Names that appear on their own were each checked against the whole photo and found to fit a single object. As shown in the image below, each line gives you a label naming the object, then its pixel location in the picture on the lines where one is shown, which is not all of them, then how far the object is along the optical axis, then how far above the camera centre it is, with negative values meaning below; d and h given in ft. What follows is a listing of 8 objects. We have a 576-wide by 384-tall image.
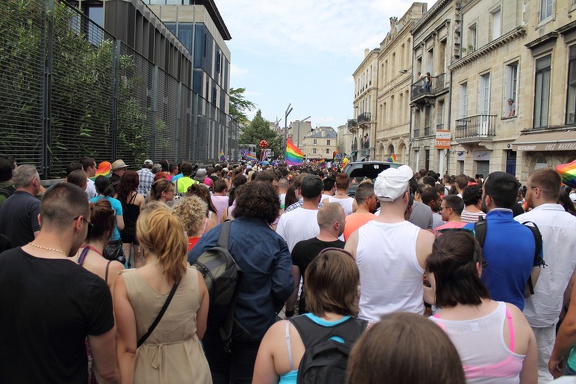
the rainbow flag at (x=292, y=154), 79.27 +2.21
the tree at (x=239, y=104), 229.86 +29.97
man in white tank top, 10.57 -2.04
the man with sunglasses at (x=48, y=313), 7.78 -2.52
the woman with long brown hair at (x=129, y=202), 22.61 -1.89
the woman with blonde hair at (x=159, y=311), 9.00 -2.83
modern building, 64.75 +22.69
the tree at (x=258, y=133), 235.20 +16.76
